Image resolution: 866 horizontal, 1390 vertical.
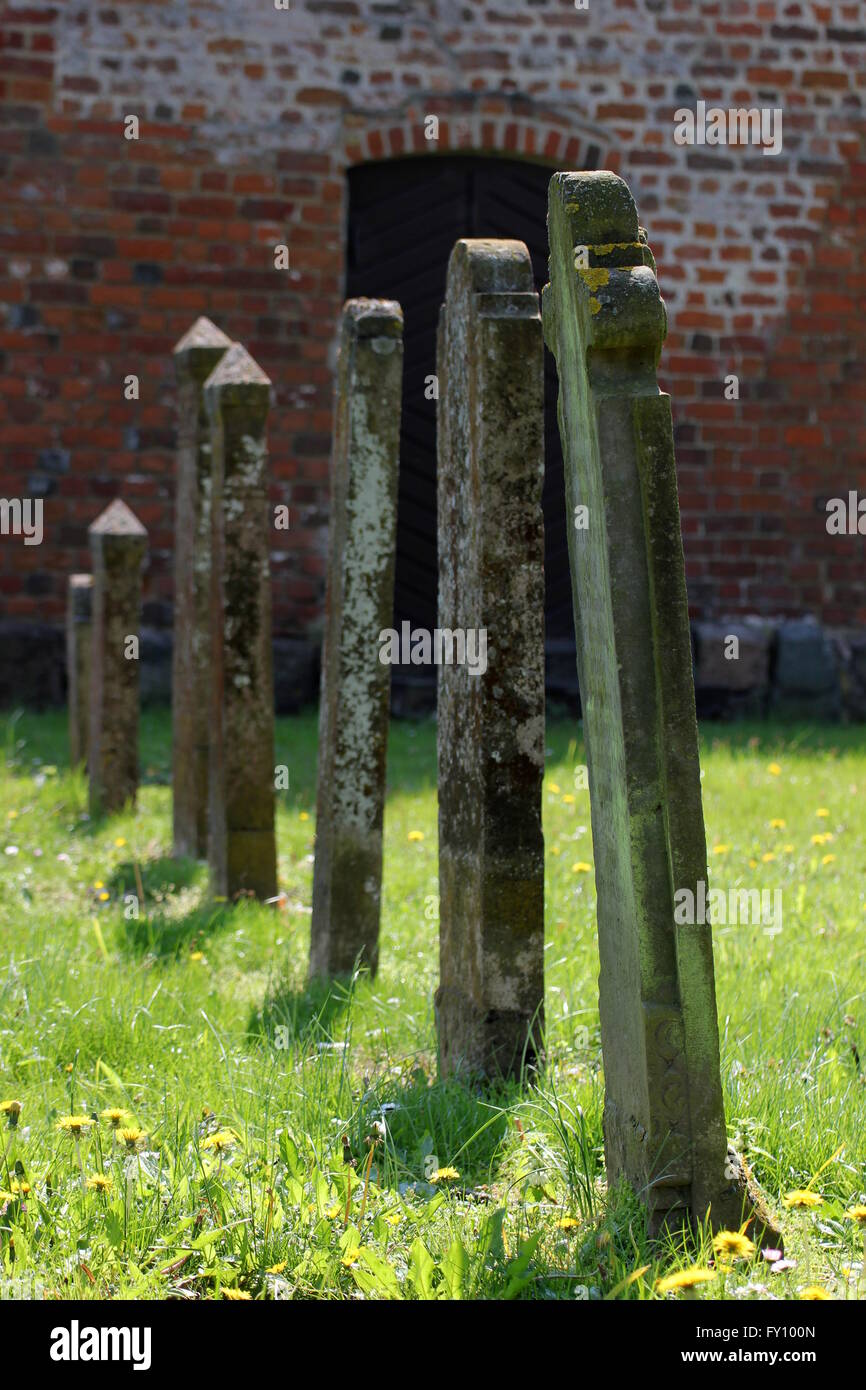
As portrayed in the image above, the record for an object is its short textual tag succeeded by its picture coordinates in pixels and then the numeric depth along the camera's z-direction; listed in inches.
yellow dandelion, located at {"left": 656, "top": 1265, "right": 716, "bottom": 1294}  159.3
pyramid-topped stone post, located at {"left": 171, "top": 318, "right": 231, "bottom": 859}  434.9
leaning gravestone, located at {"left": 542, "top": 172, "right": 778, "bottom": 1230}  185.8
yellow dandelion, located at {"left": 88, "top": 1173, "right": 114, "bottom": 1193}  186.7
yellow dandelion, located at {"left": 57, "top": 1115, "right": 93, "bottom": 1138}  199.5
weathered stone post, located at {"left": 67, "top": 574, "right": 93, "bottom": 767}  547.8
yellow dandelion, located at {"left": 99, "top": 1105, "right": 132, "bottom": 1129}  204.1
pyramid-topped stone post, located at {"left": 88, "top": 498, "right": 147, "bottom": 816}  487.2
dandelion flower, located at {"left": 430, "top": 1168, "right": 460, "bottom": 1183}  197.9
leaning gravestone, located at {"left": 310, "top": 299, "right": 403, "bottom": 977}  321.4
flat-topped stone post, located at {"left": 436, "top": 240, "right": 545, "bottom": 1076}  251.0
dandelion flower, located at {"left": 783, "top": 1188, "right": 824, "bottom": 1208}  183.9
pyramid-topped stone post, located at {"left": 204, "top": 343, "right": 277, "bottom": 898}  383.2
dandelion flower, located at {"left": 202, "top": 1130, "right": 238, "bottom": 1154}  198.4
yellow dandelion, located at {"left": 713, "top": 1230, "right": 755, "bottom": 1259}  171.6
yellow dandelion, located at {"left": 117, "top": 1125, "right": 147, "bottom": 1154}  200.2
